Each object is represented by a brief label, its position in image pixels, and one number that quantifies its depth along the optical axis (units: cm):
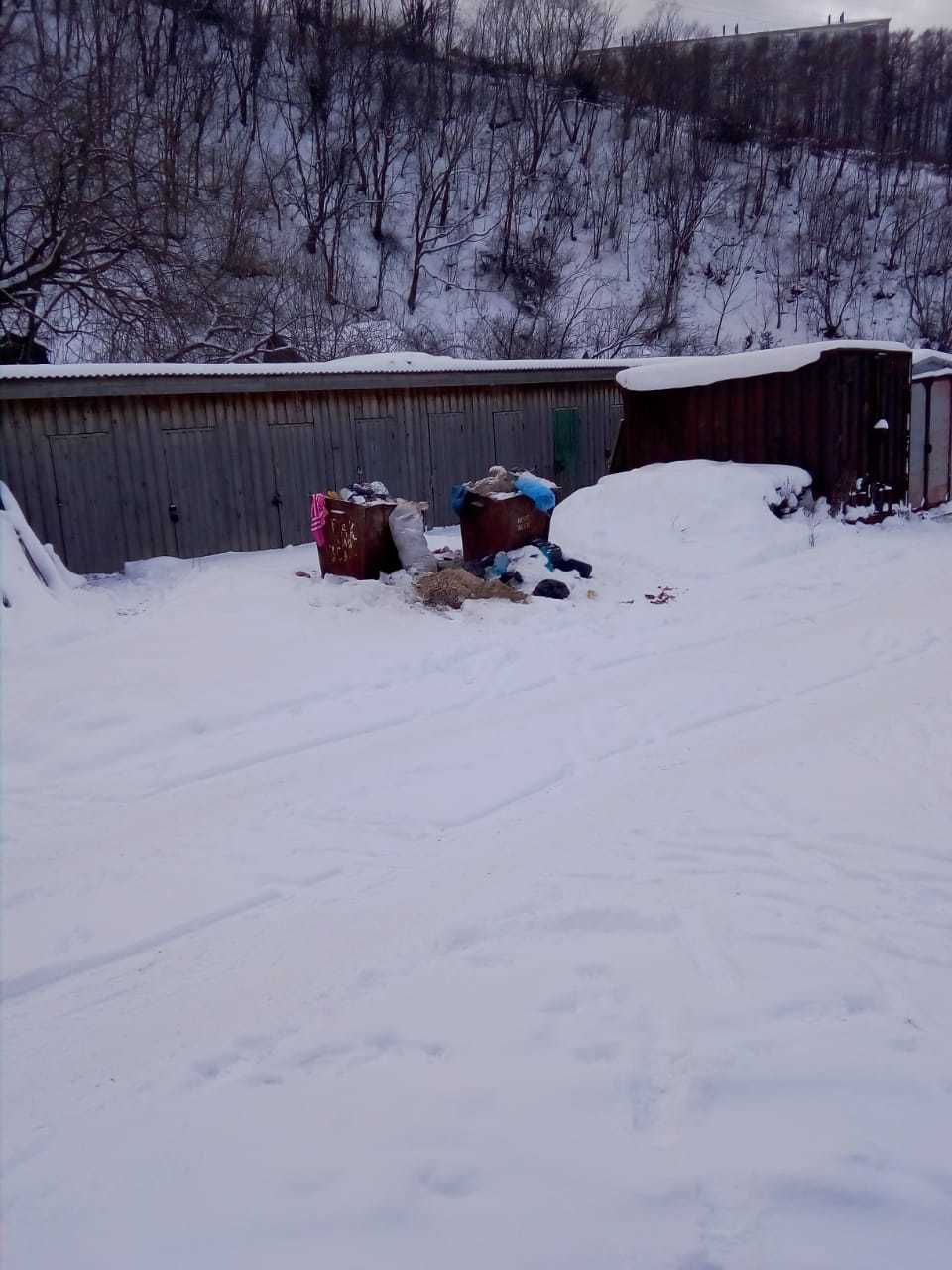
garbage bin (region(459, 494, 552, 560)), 932
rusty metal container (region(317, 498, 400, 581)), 895
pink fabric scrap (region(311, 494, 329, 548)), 923
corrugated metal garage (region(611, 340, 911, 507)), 1214
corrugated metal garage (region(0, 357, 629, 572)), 1060
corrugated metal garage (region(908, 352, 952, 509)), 1322
